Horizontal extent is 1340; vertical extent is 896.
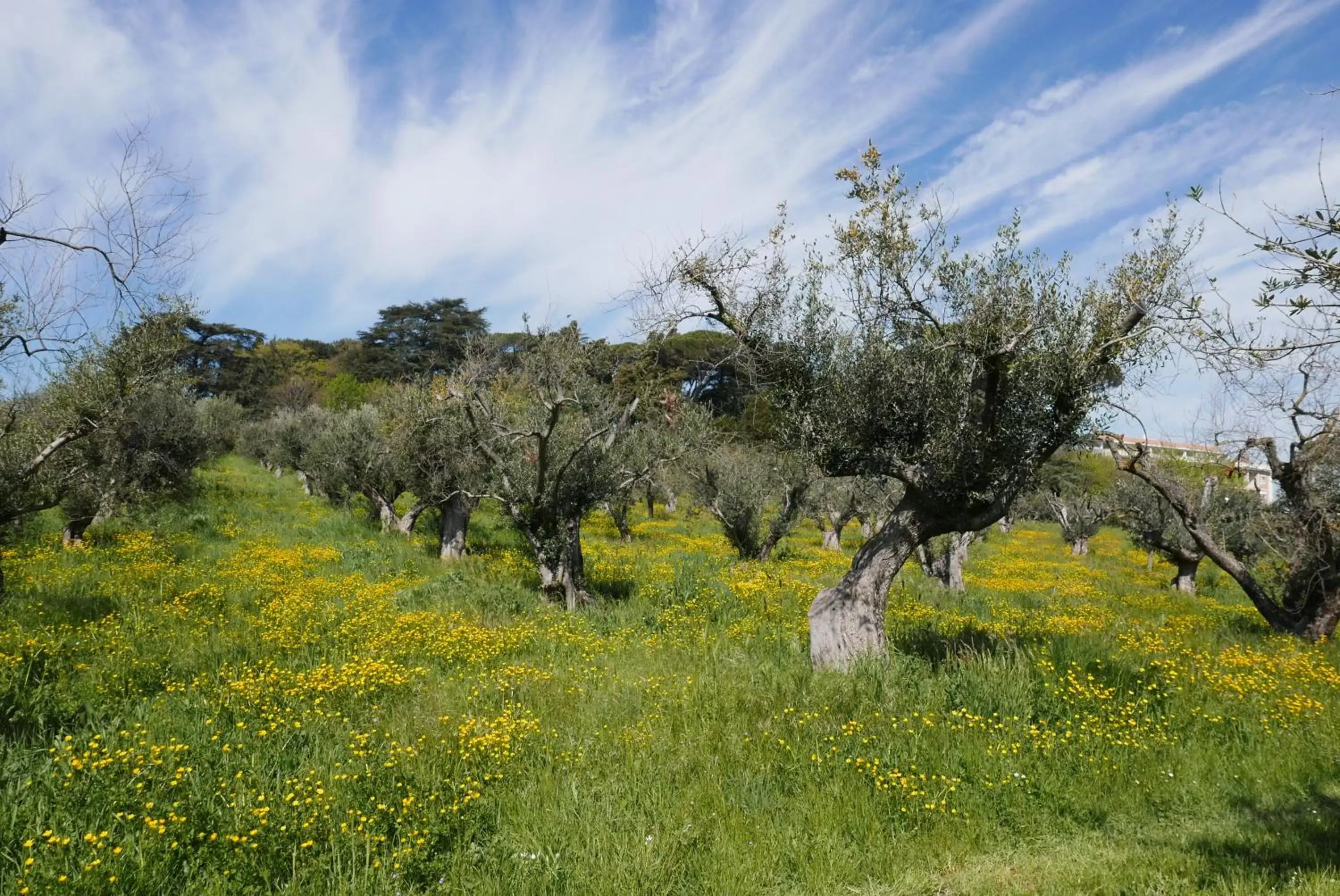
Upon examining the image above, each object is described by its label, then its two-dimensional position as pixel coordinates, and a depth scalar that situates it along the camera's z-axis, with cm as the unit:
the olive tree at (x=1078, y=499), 3403
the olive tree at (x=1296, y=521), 1318
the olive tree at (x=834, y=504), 3023
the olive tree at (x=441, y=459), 2011
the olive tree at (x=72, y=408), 1055
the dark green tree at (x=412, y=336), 6272
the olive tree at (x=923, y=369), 898
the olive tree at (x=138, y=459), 1822
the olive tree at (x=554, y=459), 1400
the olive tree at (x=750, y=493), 2480
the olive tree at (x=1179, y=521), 2277
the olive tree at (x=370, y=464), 2389
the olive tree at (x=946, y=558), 2011
